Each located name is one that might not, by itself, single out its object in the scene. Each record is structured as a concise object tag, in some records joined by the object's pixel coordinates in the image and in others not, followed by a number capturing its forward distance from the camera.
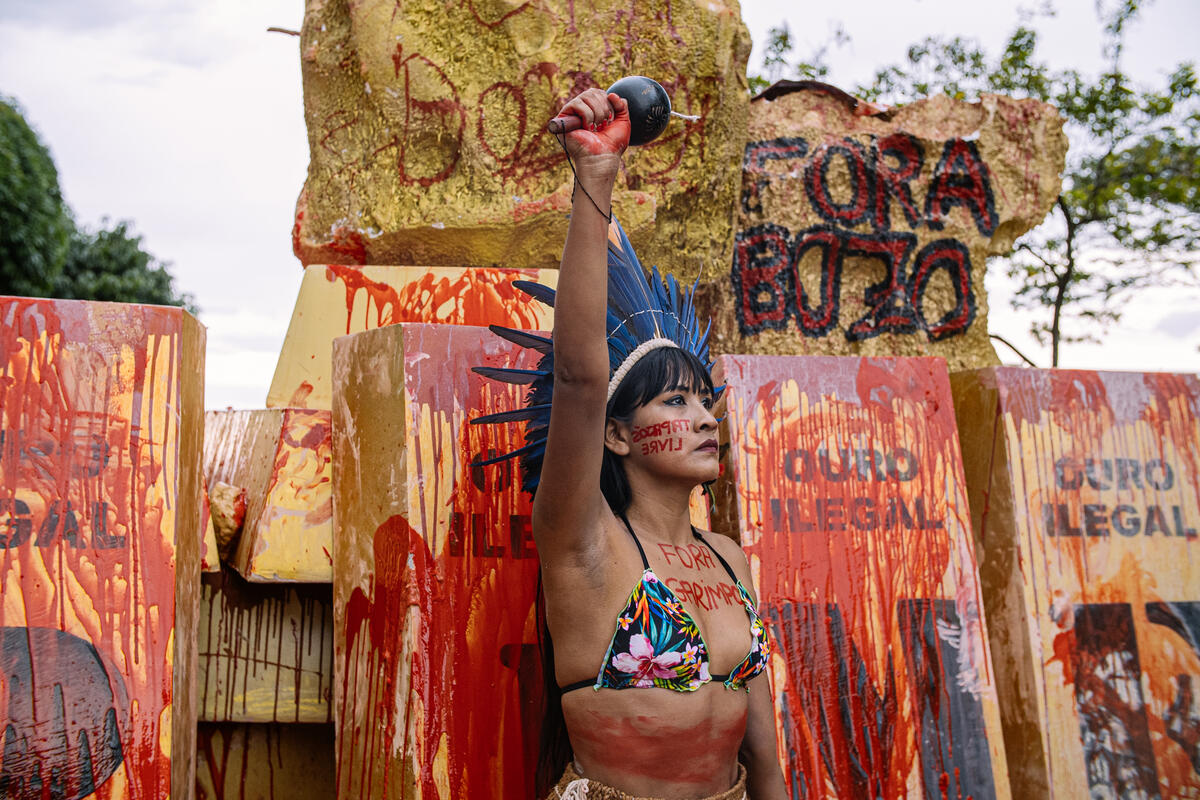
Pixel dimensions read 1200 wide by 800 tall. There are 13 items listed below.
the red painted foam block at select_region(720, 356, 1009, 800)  2.67
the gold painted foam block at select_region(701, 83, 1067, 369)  4.42
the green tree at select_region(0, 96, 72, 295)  11.79
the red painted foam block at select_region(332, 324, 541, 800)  2.32
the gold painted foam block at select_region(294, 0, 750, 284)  3.56
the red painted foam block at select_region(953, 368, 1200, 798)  2.88
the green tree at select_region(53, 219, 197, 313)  16.81
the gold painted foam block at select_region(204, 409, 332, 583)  2.72
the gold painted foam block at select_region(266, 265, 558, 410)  3.15
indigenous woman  1.74
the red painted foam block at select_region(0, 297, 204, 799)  2.16
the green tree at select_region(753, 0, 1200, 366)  7.79
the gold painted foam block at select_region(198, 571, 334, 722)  2.76
